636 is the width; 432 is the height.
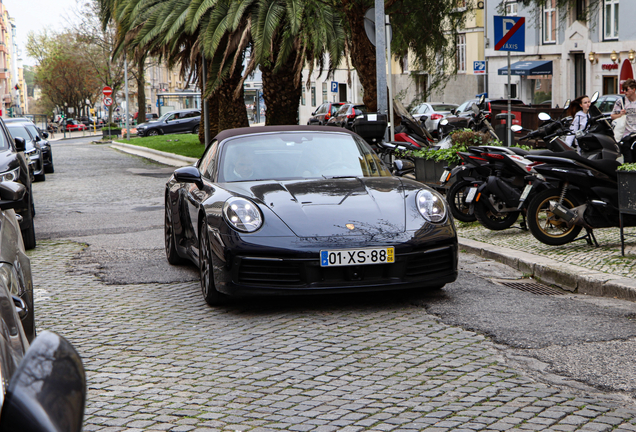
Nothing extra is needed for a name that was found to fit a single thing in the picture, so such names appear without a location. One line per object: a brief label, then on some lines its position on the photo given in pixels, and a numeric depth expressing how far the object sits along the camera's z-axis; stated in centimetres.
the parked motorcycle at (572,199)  807
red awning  2861
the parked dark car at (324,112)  4102
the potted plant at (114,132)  5559
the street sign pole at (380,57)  1343
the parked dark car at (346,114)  3408
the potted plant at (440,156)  1207
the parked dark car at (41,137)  2259
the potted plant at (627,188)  744
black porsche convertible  593
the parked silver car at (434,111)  3634
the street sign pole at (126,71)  5904
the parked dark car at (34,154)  2041
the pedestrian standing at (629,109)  1351
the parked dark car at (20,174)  967
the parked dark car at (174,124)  5184
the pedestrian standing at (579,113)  1248
